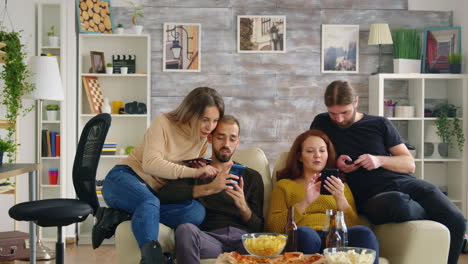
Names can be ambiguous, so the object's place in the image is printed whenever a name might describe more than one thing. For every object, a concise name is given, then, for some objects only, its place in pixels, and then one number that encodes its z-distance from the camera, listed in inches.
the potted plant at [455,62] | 244.1
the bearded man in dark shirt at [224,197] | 138.9
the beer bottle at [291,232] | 130.3
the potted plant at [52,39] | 238.2
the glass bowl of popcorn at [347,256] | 109.3
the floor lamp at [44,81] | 214.5
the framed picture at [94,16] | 241.4
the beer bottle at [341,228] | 124.8
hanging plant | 214.1
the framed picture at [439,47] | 247.1
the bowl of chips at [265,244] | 121.0
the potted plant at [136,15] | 242.2
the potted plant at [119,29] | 242.4
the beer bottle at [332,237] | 125.2
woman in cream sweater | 142.0
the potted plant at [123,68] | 242.5
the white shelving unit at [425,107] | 241.0
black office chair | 154.3
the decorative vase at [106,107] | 243.0
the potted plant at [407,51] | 245.4
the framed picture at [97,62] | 244.1
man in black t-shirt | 143.8
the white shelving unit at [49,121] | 238.5
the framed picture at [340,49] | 252.4
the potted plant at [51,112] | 239.3
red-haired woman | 133.0
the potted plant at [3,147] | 187.3
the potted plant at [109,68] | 242.1
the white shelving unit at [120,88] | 249.1
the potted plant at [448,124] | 239.5
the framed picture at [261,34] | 251.3
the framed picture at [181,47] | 250.2
